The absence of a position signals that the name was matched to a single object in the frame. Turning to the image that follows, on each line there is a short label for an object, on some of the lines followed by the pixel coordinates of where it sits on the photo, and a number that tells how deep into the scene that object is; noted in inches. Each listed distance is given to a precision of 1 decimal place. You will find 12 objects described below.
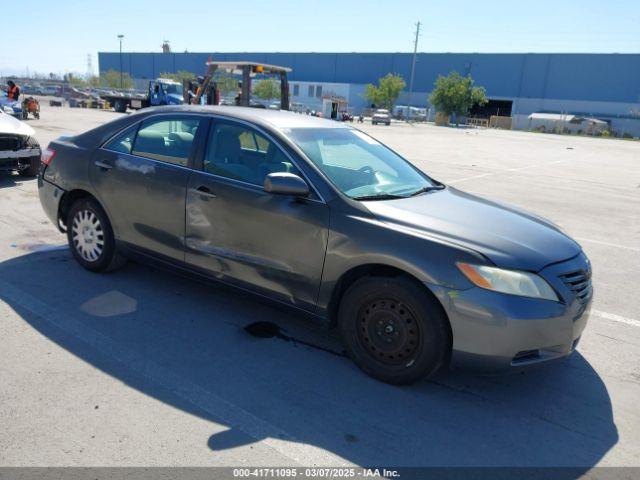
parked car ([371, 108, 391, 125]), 1966.0
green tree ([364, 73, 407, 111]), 2807.6
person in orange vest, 975.0
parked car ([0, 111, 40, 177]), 338.0
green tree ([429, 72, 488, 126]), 2566.4
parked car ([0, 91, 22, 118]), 873.5
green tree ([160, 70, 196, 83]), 2958.9
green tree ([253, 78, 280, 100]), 2844.5
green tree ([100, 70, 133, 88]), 3358.8
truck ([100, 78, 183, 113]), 1355.8
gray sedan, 120.9
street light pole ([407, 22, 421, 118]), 2953.7
